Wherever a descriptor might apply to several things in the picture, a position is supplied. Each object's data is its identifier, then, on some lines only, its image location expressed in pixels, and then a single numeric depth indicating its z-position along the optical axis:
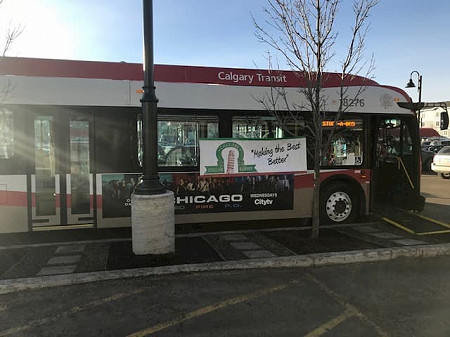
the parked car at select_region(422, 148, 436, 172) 21.81
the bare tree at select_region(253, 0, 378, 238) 6.34
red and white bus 6.75
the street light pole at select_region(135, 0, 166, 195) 5.61
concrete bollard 5.60
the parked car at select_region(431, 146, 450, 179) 17.20
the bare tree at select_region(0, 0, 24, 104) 6.53
